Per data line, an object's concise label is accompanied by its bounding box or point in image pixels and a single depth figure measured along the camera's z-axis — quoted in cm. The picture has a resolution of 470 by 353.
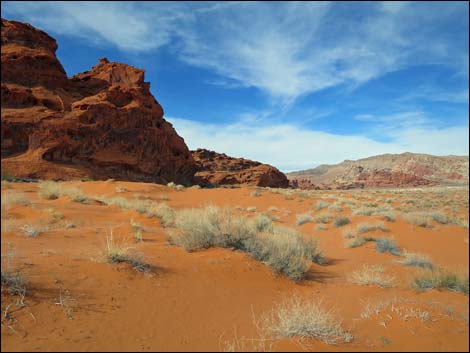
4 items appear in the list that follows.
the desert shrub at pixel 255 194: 2498
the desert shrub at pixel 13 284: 311
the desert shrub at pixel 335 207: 1833
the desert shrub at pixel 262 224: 1035
